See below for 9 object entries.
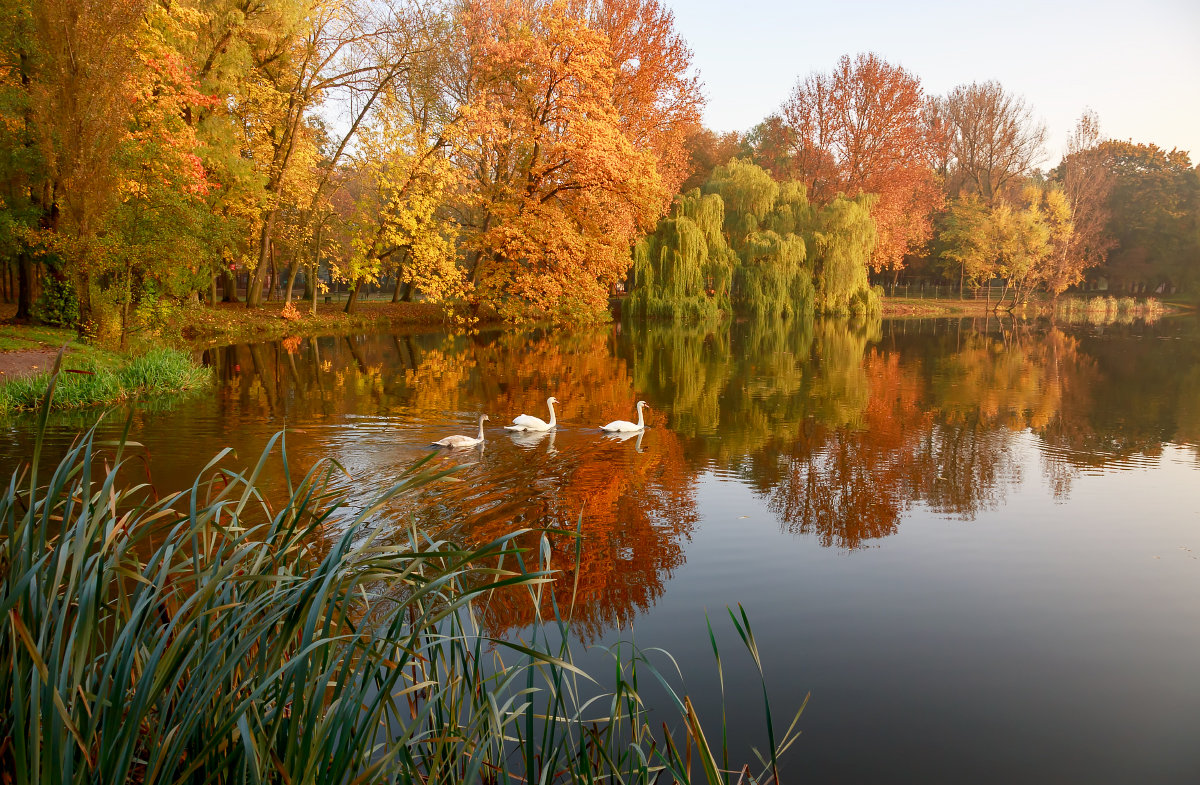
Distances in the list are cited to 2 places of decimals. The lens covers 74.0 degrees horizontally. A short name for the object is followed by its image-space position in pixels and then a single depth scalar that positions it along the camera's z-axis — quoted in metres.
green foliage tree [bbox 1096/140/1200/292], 58.25
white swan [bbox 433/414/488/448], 10.16
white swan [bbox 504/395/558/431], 11.38
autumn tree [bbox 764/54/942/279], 46.56
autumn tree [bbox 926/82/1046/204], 55.01
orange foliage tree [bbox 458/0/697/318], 29.62
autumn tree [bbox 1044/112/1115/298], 52.84
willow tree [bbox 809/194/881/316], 38.19
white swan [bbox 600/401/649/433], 11.77
